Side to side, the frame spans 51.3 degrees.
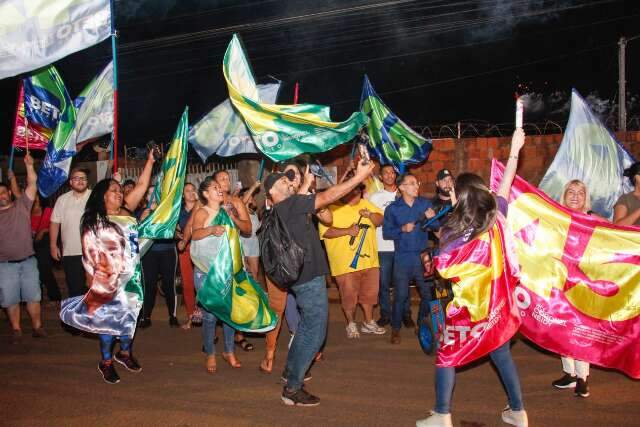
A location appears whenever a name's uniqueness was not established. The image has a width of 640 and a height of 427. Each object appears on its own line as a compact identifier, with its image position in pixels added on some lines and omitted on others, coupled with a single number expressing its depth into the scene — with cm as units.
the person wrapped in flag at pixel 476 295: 476
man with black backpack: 541
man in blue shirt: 781
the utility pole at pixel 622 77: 1579
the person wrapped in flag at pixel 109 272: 655
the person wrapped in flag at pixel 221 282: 668
